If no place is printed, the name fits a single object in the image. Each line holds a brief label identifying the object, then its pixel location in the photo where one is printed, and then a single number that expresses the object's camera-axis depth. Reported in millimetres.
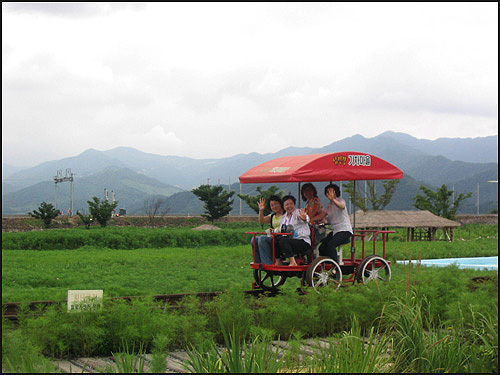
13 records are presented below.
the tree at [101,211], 39253
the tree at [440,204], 42344
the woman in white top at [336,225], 10719
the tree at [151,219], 47875
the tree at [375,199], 44938
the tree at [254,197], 46400
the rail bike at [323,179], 10281
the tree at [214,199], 47781
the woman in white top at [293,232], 10469
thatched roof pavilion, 31391
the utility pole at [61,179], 72388
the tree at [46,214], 41906
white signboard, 6754
